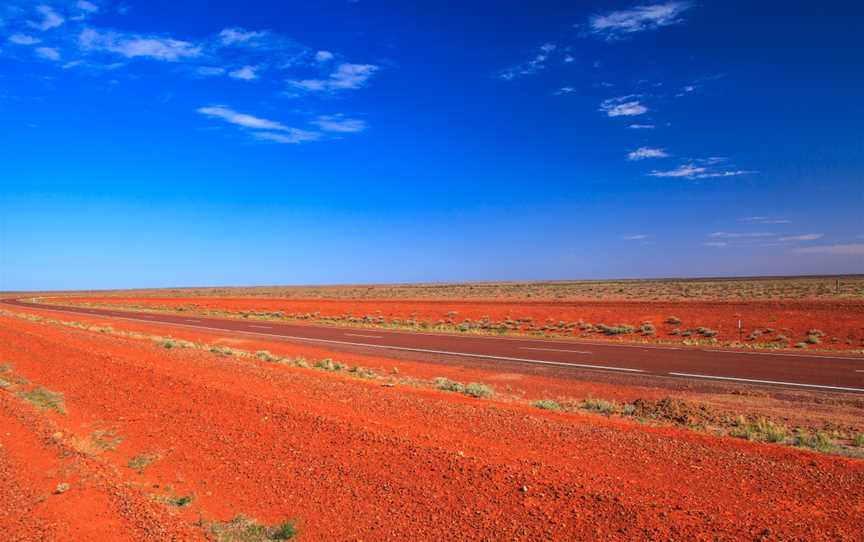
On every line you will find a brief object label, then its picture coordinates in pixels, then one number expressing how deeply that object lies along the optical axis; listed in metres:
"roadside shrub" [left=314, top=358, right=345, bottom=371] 17.46
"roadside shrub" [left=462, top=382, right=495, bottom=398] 12.90
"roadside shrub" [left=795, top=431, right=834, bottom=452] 8.36
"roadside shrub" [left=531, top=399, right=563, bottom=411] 11.34
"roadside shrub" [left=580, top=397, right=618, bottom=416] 11.34
